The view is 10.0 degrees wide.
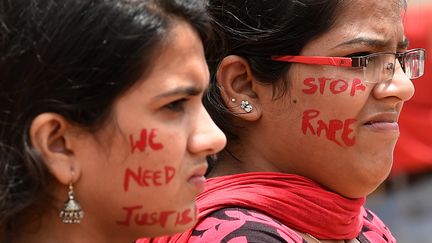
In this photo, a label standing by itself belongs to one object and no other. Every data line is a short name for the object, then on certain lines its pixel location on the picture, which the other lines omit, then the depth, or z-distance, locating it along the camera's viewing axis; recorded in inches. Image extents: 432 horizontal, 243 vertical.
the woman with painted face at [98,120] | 91.4
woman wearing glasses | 99.5
